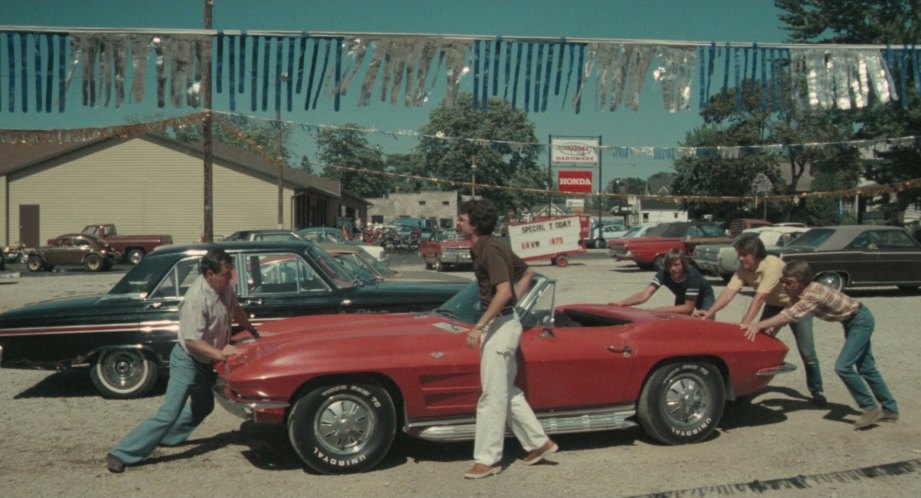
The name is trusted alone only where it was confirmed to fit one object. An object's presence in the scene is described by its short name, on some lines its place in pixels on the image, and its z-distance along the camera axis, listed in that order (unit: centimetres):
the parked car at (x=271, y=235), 2044
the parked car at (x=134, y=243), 3331
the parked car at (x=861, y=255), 1716
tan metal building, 4016
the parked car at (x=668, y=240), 2706
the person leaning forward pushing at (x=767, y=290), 723
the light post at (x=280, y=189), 3324
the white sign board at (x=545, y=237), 1586
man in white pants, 538
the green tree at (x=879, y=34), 2294
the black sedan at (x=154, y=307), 759
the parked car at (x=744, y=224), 3510
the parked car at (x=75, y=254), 2997
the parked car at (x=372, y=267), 1053
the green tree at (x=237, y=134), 1505
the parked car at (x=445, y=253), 2864
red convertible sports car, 541
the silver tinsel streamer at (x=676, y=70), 813
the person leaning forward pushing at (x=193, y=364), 557
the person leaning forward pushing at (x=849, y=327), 663
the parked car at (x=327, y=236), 2236
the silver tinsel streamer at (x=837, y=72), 848
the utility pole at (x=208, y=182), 2020
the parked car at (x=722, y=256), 2053
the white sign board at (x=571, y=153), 2111
